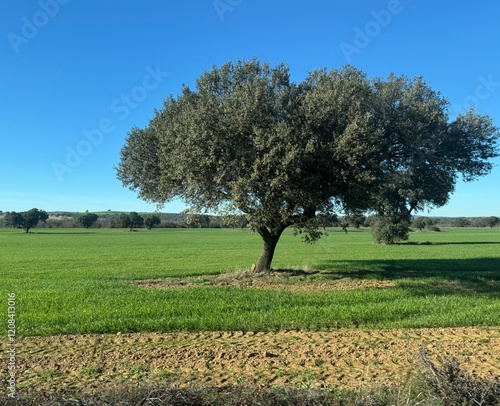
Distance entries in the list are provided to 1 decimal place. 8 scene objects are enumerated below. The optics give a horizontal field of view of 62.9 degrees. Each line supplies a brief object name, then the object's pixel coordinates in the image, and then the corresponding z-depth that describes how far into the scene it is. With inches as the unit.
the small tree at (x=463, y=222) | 7849.4
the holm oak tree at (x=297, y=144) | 668.1
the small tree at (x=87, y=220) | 6633.9
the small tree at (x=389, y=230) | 2516.0
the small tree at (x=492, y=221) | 7116.1
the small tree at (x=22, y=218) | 5984.3
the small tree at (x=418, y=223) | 4881.9
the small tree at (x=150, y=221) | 6156.5
